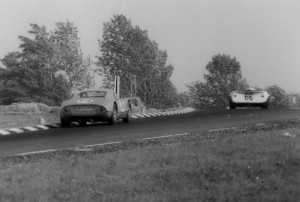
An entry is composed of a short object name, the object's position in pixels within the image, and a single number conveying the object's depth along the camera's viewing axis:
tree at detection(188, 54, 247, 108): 96.12
